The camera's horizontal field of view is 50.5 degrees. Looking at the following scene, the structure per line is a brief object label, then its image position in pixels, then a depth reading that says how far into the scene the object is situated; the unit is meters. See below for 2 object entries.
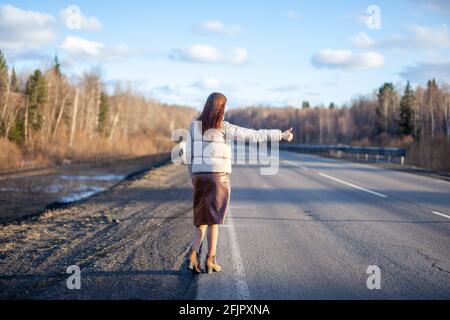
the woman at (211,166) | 6.04
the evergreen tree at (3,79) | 42.09
